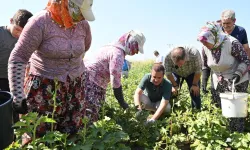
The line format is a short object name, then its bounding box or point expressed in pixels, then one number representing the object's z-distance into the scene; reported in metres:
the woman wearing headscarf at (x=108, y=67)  3.16
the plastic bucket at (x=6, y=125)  1.53
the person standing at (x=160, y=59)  8.62
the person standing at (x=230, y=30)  4.31
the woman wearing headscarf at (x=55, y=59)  2.16
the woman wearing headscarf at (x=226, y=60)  3.84
